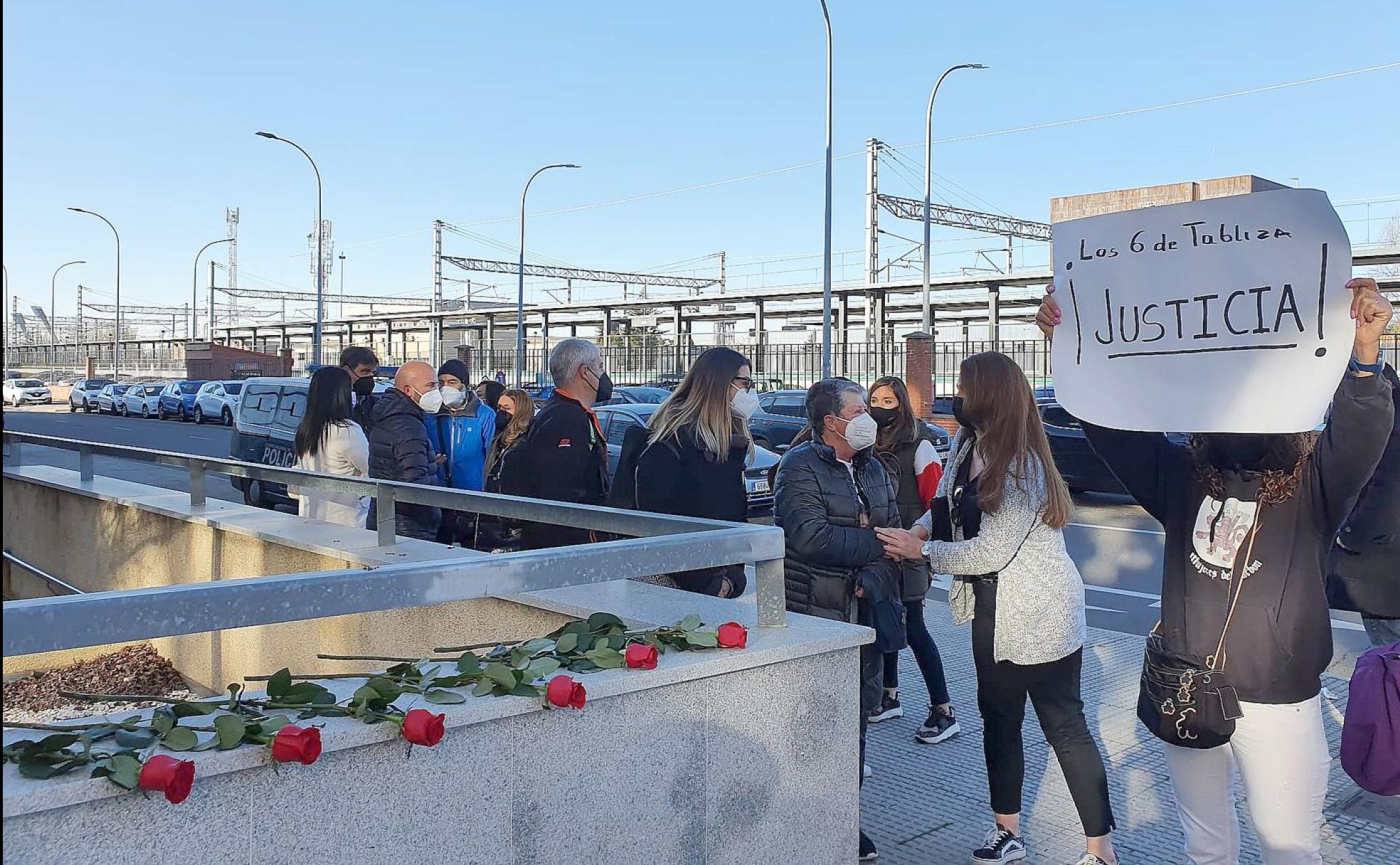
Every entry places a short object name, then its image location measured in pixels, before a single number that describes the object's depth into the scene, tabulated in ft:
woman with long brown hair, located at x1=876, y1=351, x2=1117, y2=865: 12.10
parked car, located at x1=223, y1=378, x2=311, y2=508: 49.14
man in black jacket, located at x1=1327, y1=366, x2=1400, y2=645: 14.56
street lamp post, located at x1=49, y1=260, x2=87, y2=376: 209.20
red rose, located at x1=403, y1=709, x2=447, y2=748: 7.41
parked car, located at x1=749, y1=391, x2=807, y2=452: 66.54
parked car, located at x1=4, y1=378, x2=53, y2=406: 185.37
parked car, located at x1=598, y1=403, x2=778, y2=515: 43.55
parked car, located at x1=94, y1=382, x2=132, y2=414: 162.21
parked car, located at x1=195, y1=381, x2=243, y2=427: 130.11
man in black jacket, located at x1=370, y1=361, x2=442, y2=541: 21.17
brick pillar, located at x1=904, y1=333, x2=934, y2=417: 86.79
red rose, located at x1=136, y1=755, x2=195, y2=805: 6.38
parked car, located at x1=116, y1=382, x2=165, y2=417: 149.79
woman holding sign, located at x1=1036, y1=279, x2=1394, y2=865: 9.13
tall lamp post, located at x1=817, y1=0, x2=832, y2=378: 78.76
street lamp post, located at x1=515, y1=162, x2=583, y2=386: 135.88
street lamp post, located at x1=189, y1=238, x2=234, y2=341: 218.18
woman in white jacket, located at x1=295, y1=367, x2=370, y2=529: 21.30
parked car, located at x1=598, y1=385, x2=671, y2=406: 84.74
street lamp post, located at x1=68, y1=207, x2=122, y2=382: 195.11
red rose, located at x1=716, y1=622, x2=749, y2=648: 9.55
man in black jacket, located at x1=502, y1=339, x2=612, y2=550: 15.99
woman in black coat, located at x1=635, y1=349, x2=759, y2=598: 14.08
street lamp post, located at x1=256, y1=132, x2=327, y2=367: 128.06
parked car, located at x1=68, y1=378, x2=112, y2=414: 174.50
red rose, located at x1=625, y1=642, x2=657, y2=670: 8.90
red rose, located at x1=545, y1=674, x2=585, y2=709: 8.21
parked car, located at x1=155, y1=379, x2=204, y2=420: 141.18
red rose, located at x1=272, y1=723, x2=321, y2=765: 6.92
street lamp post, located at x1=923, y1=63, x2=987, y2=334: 90.94
